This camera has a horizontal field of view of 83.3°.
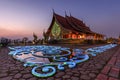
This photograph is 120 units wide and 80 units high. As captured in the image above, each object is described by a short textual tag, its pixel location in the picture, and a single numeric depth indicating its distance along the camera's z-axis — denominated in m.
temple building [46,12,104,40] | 12.87
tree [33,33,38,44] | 13.71
